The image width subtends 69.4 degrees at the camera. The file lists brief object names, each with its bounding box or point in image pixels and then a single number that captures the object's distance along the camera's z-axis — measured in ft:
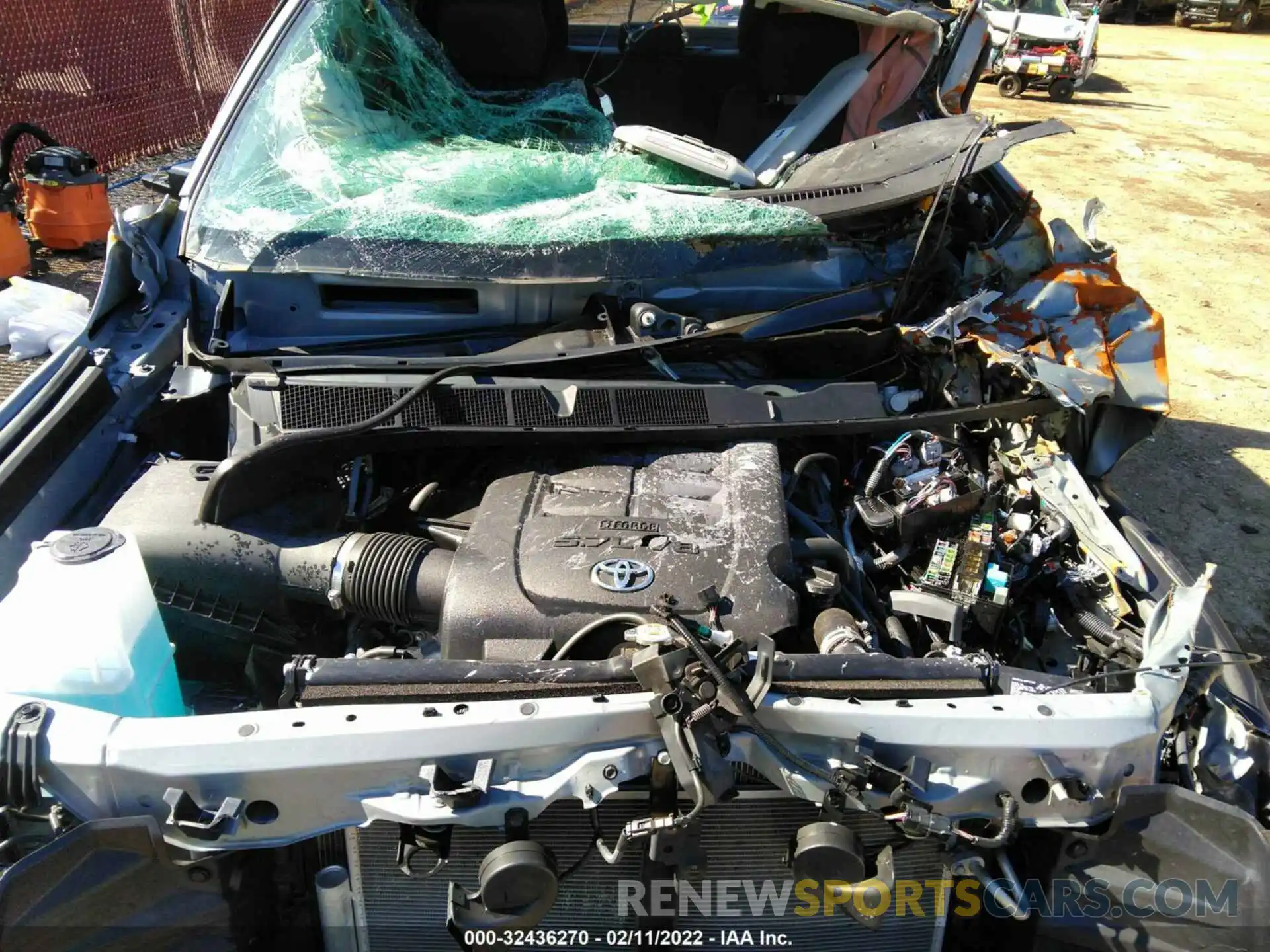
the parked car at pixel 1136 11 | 69.36
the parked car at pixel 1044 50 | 40.68
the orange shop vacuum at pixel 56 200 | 19.15
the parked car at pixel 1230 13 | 63.93
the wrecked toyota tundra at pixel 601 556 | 4.99
